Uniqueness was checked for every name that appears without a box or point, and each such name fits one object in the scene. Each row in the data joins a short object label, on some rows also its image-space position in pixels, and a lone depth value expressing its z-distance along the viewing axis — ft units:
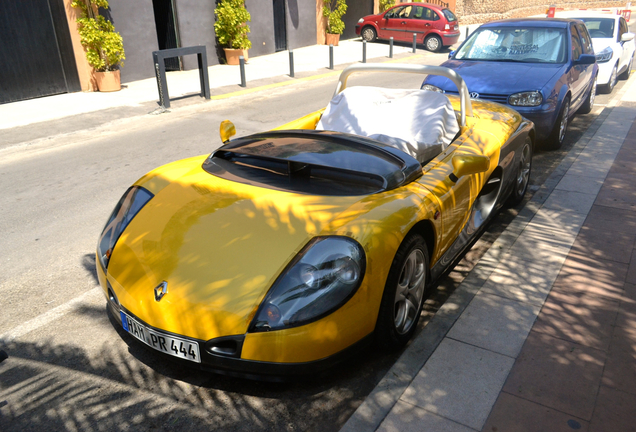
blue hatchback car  23.00
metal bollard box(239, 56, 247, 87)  44.80
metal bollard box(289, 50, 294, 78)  50.26
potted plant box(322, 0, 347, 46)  74.88
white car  38.40
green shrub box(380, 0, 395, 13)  89.97
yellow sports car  8.77
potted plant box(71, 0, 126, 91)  42.29
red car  73.67
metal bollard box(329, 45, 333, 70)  54.70
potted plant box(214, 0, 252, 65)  56.13
